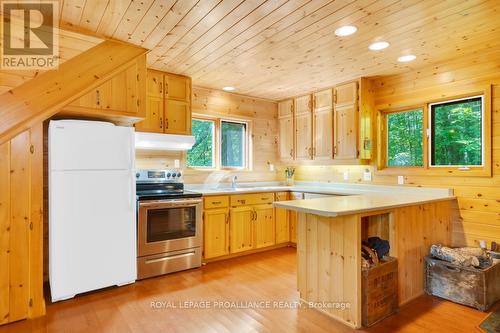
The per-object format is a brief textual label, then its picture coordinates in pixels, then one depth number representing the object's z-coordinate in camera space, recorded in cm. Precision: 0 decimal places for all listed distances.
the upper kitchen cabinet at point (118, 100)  280
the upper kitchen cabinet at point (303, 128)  460
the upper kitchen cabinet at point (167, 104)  364
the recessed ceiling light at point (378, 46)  285
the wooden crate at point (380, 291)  225
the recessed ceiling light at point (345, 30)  253
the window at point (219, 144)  443
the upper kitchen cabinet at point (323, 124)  429
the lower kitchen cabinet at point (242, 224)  378
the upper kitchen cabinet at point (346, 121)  394
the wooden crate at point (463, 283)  253
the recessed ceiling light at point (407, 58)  319
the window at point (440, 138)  315
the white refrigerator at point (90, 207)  262
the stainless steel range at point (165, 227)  323
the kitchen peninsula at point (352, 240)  224
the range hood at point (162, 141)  351
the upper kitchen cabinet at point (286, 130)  494
